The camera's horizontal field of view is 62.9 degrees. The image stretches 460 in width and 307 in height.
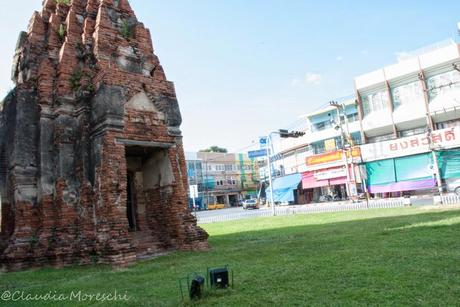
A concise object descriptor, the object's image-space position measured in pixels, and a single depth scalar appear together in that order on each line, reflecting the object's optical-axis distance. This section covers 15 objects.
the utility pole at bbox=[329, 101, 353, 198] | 31.14
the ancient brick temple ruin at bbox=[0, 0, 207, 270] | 9.20
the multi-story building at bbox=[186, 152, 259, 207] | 59.97
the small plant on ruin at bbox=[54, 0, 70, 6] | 12.01
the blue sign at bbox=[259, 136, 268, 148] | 27.67
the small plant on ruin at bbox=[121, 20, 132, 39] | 11.06
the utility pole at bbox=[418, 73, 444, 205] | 26.55
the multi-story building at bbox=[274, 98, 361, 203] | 32.65
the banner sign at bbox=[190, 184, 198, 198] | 26.73
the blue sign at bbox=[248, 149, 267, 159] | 31.81
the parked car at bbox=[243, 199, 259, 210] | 43.16
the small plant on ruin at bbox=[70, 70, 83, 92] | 10.47
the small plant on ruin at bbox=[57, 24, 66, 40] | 11.30
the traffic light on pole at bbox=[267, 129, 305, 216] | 26.18
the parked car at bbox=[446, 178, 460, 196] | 26.08
